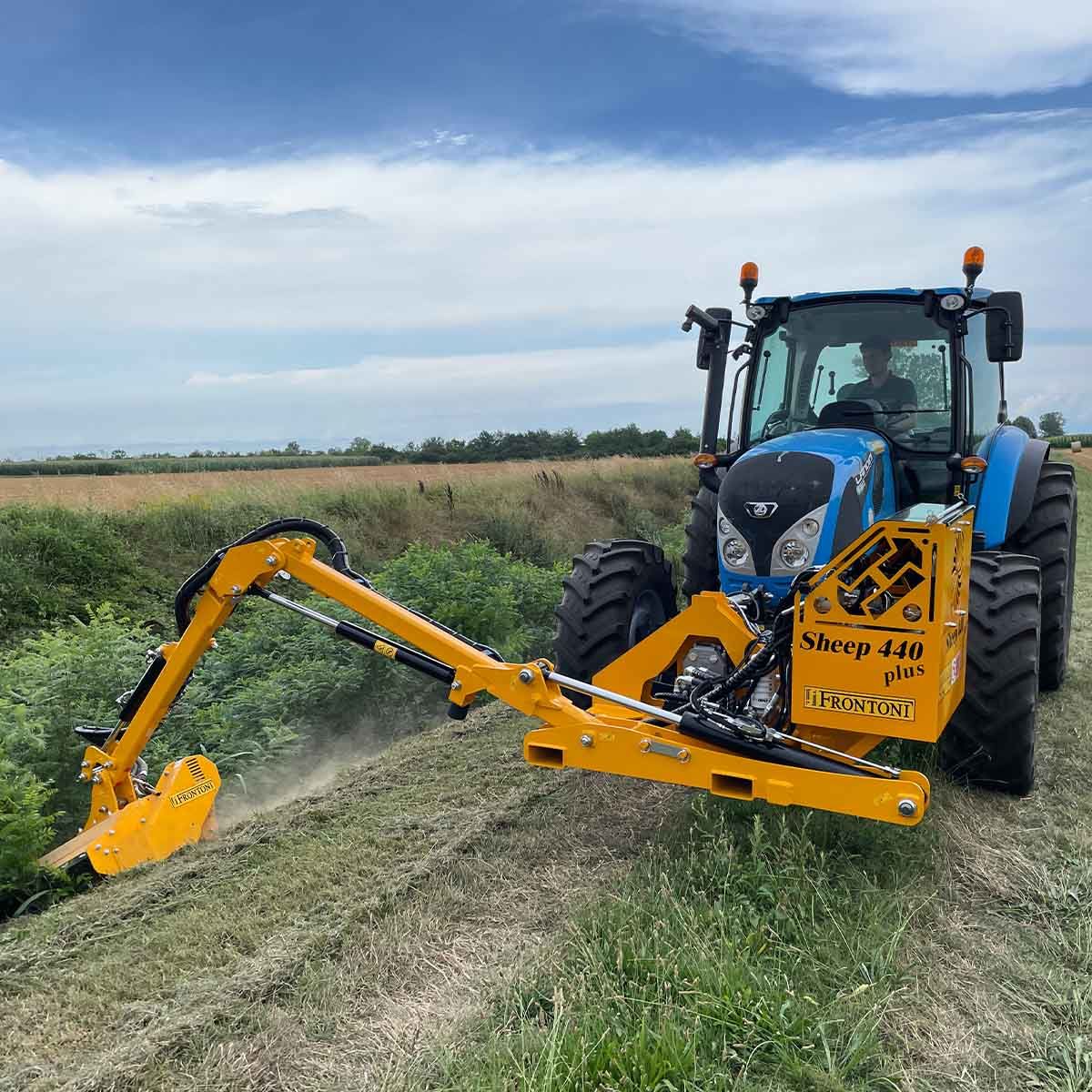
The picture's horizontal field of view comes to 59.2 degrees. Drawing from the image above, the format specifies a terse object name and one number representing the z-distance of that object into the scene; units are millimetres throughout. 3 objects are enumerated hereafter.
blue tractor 4359
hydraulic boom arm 3447
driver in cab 5492
